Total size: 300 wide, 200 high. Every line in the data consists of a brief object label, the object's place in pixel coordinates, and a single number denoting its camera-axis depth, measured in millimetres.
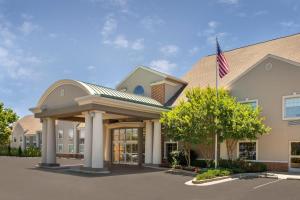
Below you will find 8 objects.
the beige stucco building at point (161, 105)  18117
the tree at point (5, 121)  42035
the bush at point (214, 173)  14526
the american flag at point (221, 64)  17821
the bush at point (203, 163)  19522
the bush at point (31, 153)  38851
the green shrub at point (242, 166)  17842
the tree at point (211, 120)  17525
